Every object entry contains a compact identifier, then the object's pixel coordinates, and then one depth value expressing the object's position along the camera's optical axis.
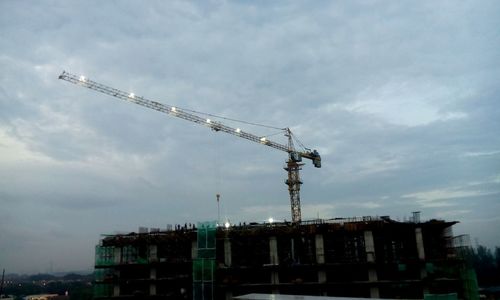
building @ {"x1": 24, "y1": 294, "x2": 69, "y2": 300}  132.50
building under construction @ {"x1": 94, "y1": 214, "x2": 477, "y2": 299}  59.81
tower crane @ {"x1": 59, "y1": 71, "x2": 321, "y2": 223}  99.69
